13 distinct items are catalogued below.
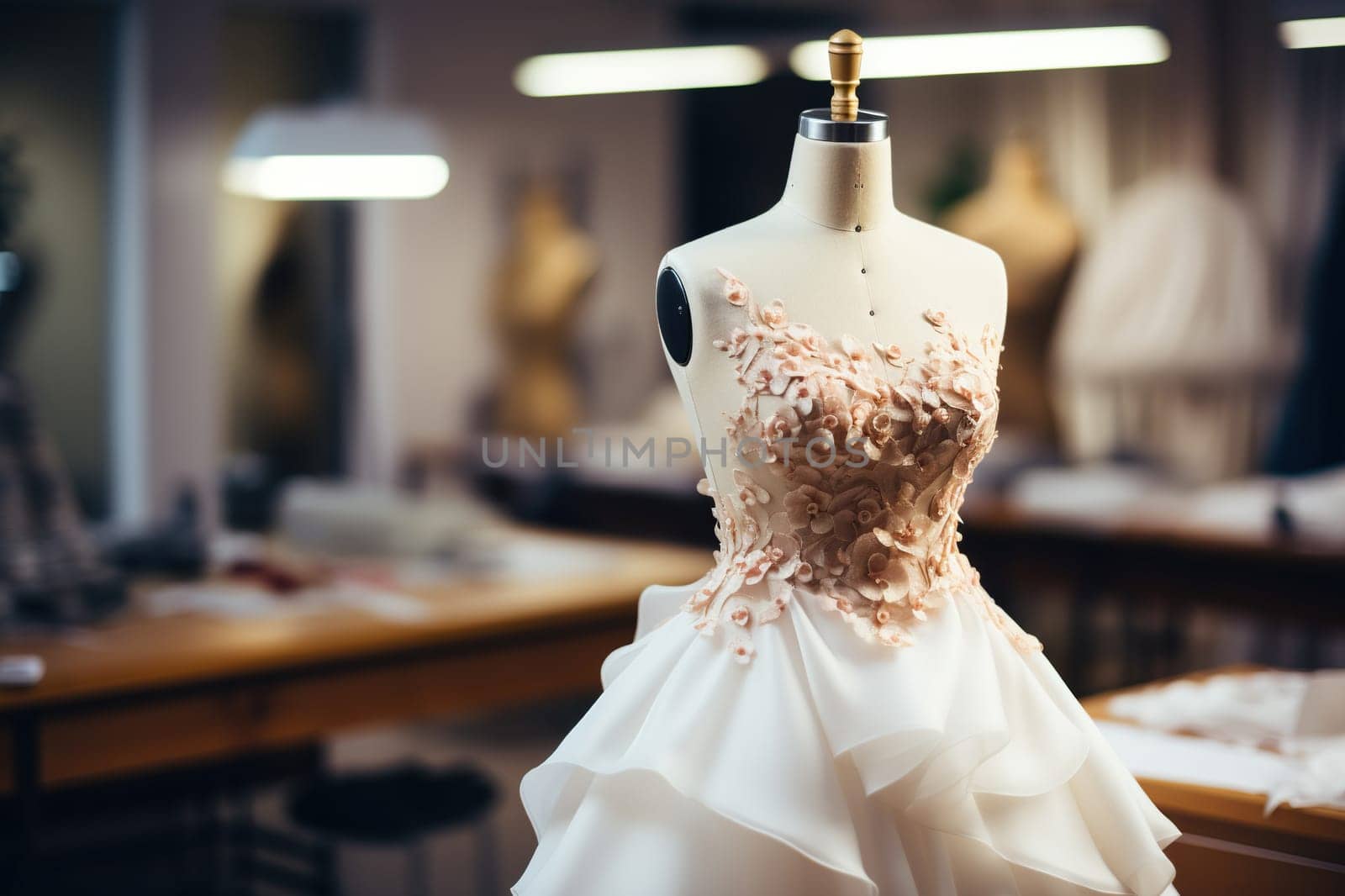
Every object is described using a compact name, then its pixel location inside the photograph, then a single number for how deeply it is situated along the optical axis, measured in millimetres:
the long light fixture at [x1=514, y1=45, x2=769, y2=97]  5160
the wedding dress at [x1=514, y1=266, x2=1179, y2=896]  1441
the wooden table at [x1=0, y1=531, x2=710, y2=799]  2559
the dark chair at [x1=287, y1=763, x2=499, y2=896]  2604
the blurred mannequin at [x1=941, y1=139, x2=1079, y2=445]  5016
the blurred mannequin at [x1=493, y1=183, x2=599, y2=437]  5625
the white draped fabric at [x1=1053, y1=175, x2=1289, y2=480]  4652
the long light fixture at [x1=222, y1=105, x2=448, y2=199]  4121
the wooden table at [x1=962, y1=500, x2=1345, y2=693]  3678
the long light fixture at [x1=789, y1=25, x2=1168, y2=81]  3320
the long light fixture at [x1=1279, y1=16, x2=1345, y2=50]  3318
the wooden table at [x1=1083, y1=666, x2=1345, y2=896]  1760
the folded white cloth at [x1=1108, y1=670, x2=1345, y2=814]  1844
